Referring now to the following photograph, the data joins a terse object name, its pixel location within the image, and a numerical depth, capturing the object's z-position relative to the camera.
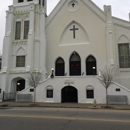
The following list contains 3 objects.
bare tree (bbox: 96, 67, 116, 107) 17.44
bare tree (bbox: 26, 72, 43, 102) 19.64
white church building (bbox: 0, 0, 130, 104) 22.69
